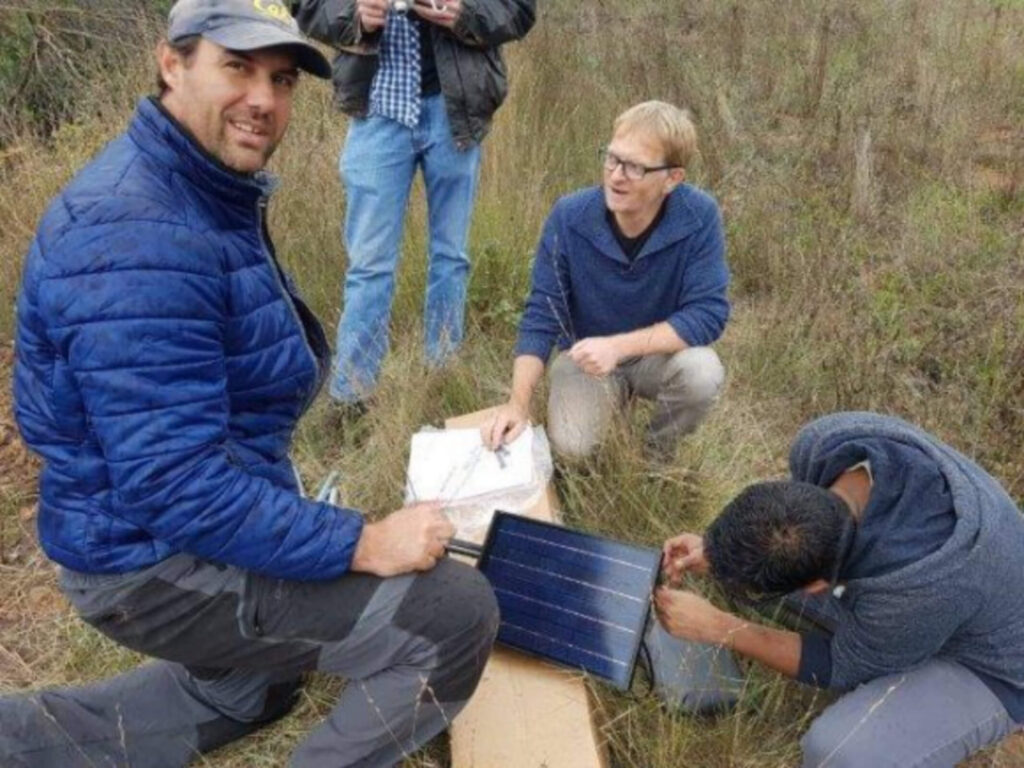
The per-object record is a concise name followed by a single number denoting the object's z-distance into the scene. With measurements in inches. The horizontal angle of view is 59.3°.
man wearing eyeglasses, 115.4
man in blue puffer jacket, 66.0
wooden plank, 85.5
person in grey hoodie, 78.4
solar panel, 91.6
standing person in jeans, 131.0
